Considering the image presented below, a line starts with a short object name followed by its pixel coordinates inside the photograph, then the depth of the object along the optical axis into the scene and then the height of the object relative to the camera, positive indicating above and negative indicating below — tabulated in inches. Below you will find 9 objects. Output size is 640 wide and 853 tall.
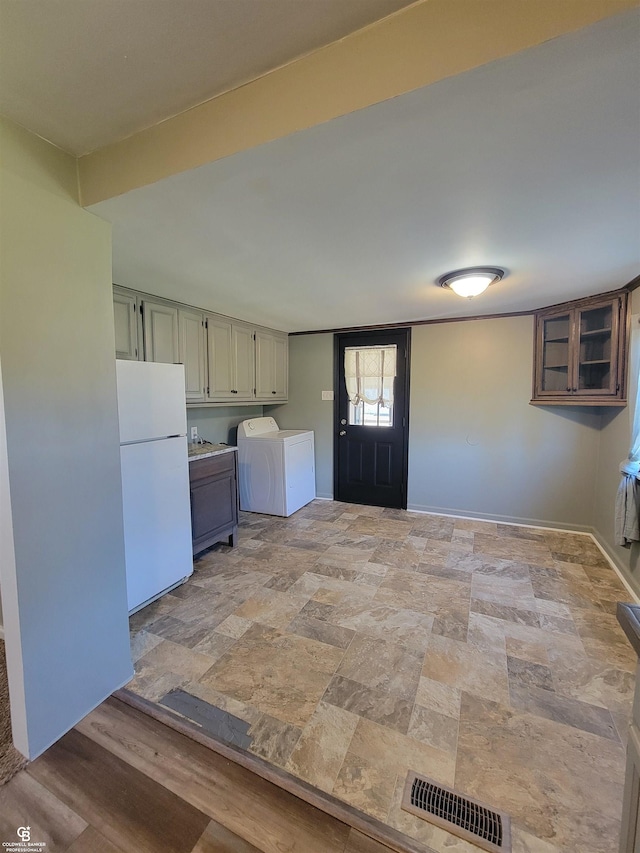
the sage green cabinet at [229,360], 130.2 +16.7
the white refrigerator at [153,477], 82.5 -20.4
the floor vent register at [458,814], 42.6 -55.7
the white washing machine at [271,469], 151.9 -32.4
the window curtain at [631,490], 88.8 -24.9
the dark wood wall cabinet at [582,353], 106.8 +16.1
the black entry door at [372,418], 161.2 -9.2
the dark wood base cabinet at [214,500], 109.8 -34.6
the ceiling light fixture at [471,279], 86.8 +31.9
